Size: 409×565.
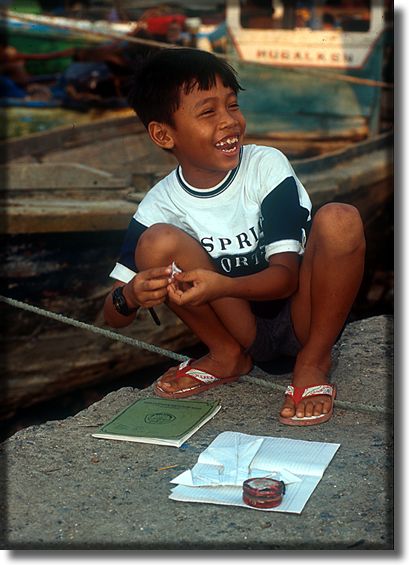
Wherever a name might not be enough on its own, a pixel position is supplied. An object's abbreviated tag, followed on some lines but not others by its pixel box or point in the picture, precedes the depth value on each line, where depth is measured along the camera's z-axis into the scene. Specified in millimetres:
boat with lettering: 4504
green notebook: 2084
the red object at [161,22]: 5223
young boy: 2143
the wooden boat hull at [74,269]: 4531
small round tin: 1730
